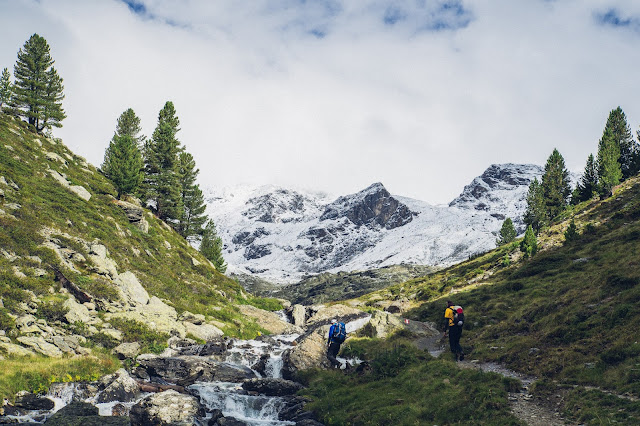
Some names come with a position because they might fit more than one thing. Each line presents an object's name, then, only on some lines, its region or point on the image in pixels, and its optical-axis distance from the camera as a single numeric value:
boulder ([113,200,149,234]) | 44.94
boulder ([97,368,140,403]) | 16.91
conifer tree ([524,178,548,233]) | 84.56
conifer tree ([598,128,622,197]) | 58.00
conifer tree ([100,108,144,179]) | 70.50
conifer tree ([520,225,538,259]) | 48.03
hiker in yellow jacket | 21.52
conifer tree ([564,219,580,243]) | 42.04
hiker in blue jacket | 23.81
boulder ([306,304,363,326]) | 46.82
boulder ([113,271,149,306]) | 27.86
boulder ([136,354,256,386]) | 21.23
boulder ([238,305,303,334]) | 41.44
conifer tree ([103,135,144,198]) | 49.09
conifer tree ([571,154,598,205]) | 73.69
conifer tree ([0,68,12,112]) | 54.28
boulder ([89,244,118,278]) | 28.33
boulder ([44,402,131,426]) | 13.63
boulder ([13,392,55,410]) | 14.76
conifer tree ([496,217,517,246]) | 106.06
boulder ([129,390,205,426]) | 14.97
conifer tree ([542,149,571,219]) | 83.75
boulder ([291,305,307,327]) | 50.59
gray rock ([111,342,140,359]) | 21.28
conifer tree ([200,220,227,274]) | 72.44
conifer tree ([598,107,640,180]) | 72.94
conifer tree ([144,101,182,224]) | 56.81
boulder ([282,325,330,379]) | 23.64
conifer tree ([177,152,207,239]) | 65.28
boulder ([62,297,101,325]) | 21.36
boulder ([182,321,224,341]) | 29.61
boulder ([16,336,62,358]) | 17.84
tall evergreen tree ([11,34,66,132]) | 54.97
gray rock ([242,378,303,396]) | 20.75
